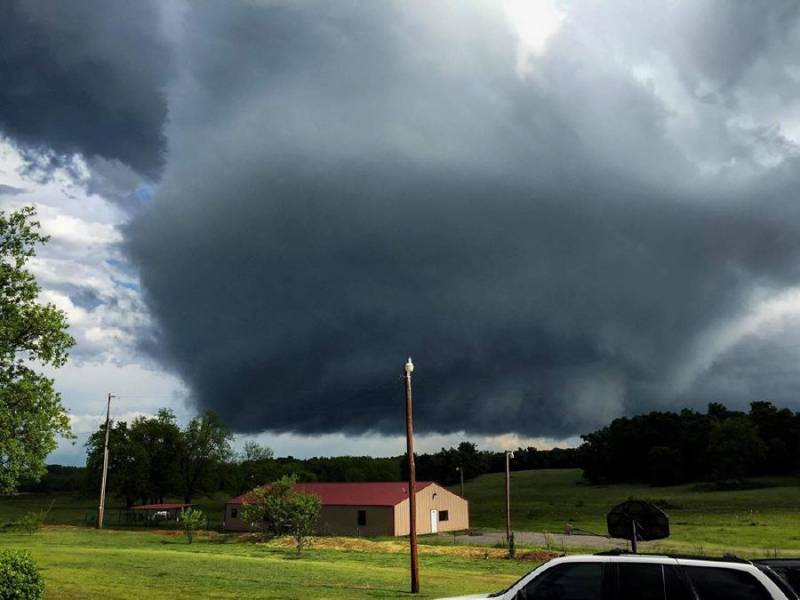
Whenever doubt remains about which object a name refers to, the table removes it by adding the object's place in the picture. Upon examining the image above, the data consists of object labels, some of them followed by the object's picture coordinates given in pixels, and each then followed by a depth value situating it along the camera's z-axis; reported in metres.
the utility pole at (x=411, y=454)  26.48
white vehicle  8.41
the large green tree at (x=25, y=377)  21.44
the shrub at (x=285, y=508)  56.78
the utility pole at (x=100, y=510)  71.86
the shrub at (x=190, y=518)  59.75
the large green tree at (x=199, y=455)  117.88
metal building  73.62
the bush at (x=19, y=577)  14.80
